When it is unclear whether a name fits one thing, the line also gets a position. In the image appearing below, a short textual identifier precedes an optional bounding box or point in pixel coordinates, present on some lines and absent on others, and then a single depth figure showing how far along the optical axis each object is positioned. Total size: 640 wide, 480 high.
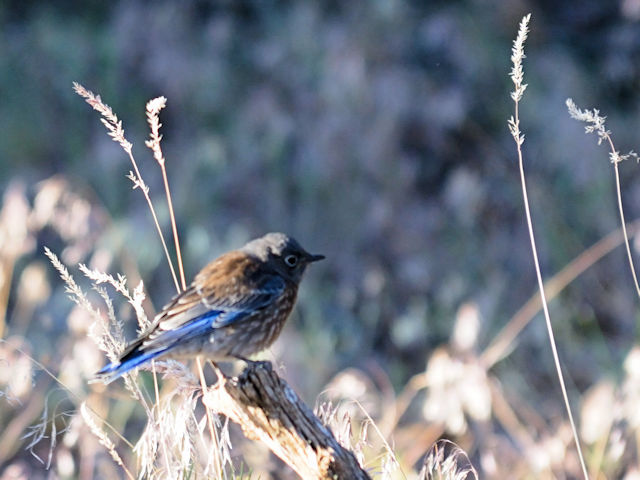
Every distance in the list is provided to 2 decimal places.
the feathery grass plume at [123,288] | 6.35
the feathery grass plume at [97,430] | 6.09
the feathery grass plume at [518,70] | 6.00
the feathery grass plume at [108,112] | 6.29
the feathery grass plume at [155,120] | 6.48
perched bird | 7.44
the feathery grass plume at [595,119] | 6.02
